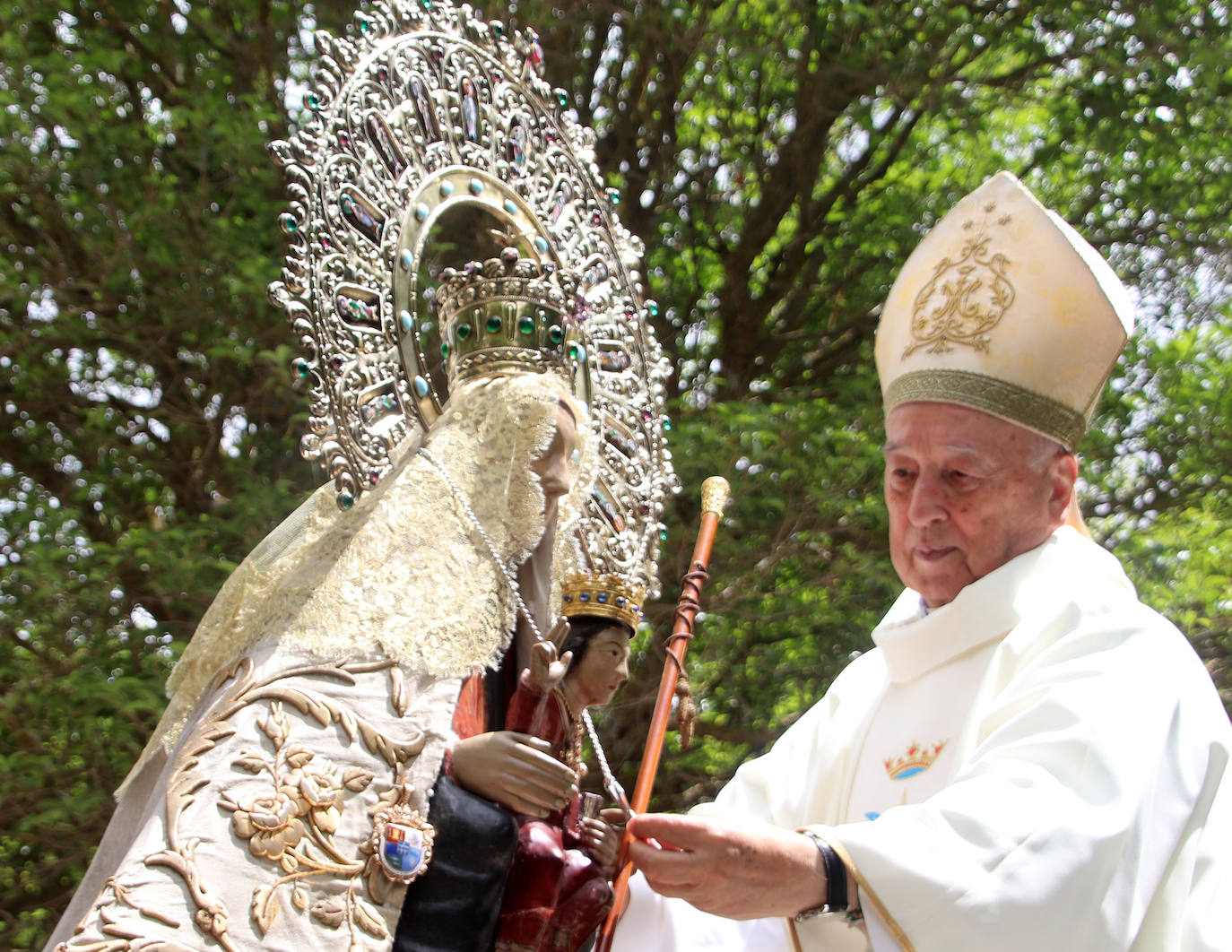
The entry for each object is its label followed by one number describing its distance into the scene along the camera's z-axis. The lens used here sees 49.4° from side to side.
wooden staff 2.35
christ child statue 2.46
